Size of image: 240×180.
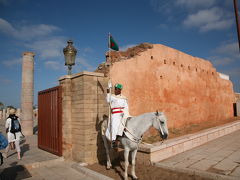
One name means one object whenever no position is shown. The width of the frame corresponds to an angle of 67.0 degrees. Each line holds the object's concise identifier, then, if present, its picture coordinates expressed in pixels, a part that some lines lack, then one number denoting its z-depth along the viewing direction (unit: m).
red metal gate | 6.11
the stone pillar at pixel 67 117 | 5.78
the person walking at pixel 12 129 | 5.93
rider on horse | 4.30
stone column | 11.98
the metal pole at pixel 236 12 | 5.75
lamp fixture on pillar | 6.33
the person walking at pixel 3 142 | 4.46
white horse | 3.94
